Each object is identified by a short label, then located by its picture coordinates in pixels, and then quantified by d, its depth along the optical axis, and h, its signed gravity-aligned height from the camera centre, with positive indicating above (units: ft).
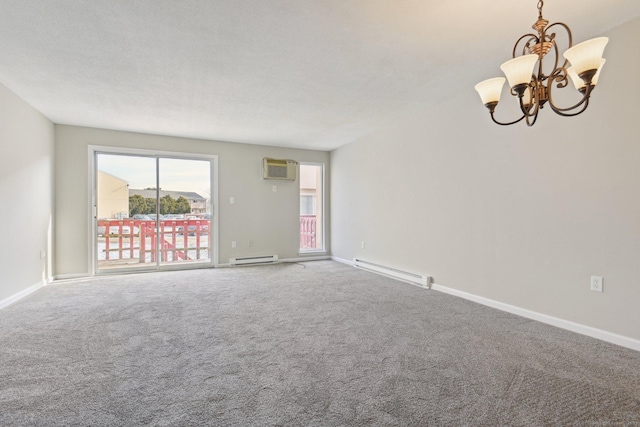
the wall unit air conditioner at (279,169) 19.70 +2.66
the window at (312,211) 22.03 -0.11
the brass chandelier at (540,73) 4.97 +2.50
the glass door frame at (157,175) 15.93 +0.51
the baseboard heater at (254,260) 19.01 -3.20
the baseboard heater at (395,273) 13.33 -3.10
